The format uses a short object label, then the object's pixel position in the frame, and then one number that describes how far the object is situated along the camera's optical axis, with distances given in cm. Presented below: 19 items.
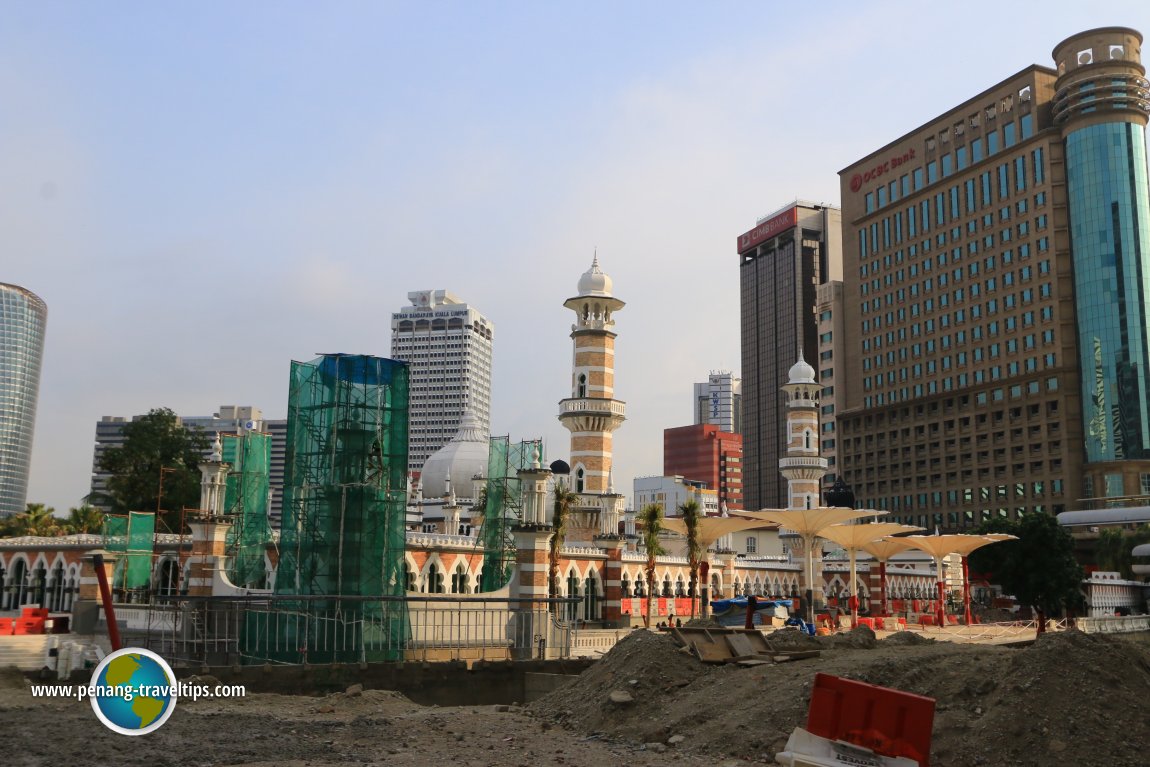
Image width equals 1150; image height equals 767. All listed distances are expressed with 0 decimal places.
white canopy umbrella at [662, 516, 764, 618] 5009
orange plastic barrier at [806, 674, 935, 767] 1263
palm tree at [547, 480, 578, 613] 4119
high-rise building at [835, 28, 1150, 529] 9438
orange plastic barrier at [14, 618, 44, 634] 2992
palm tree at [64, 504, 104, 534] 5809
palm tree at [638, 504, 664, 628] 4456
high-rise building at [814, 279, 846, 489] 12988
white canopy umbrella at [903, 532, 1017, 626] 5522
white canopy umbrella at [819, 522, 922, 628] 5397
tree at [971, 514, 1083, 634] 6538
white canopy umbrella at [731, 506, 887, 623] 5100
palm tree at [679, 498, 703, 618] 4617
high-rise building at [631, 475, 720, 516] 16638
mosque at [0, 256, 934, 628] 3700
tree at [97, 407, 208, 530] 6000
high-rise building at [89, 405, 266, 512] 6412
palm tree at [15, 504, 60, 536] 5788
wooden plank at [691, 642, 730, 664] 2091
